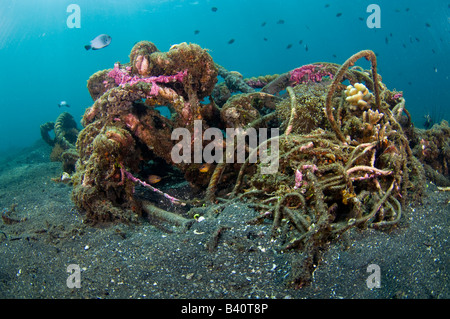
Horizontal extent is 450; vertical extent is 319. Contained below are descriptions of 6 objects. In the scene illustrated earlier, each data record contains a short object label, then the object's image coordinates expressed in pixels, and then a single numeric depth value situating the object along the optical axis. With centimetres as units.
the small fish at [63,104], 1340
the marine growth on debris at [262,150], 288
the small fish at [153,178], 507
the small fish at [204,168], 473
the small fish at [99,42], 805
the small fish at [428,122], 802
